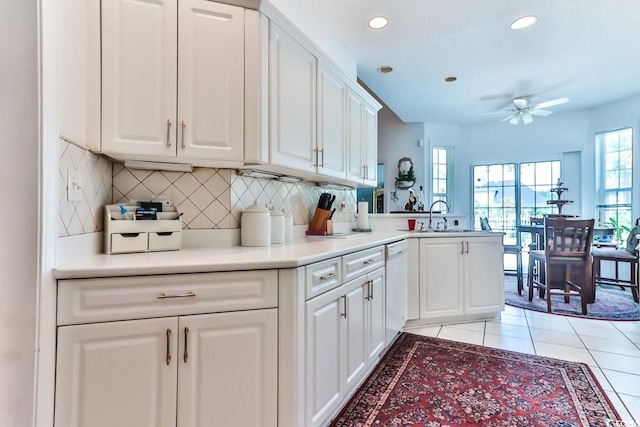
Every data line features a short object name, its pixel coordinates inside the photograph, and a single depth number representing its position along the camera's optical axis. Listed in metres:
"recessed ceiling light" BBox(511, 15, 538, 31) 2.68
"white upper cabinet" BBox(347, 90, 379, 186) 2.81
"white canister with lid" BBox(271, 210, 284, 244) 2.11
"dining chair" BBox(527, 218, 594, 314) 3.43
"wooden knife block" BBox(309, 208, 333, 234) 2.71
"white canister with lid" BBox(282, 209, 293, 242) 2.26
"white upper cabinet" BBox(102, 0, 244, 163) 1.51
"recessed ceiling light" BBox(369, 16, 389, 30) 2.71
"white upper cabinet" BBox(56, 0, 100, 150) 1.23
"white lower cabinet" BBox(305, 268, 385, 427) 1.45
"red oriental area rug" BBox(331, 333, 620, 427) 1.69
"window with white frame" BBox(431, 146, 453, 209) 6.13
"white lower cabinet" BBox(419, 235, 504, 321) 3.07
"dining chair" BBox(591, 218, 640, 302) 3.86
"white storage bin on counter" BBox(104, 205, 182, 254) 1.54
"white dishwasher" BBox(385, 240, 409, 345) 2.43
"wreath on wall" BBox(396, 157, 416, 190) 5.91
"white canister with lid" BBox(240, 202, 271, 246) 1.91
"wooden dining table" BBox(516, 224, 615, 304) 3.87
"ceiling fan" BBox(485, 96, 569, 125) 4.31
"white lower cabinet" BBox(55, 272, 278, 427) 1.11
